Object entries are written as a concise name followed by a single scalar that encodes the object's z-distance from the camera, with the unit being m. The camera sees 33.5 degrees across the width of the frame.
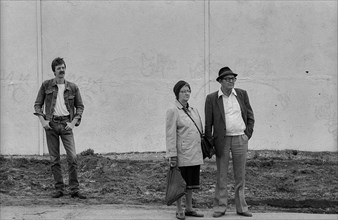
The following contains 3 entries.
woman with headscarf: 7.41
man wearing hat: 7.69
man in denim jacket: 8.46
